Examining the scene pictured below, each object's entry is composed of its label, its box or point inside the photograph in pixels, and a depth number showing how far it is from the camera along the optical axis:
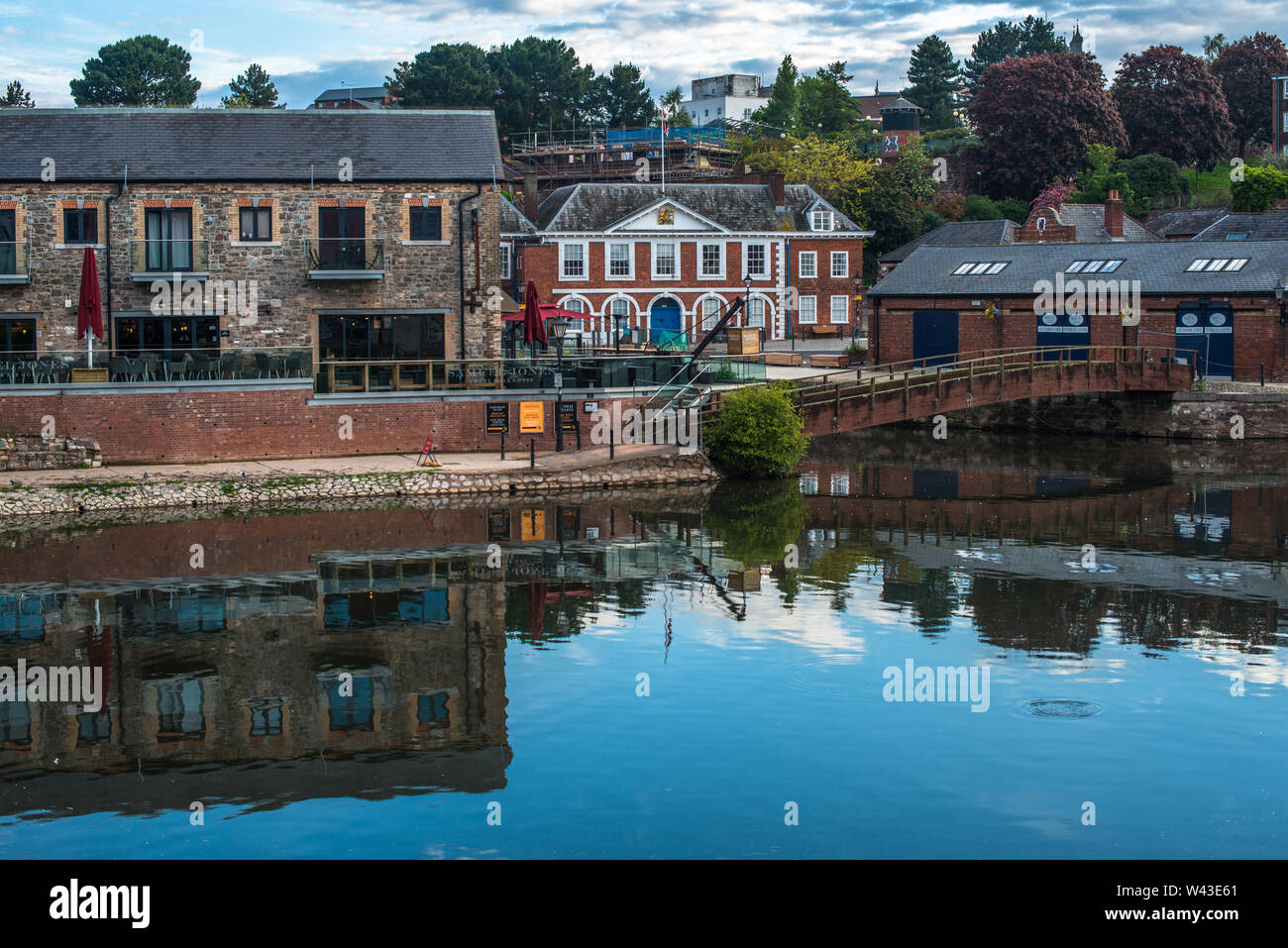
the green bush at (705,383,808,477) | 37.19
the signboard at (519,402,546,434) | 37.25
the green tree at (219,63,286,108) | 112.69
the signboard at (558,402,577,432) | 37.53
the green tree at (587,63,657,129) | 118.00
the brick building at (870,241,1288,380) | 47.50
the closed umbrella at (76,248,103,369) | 35.97
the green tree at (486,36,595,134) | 112.62
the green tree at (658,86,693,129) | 117.06
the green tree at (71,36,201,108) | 109.62
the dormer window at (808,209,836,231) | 67.38
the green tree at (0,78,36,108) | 106.56
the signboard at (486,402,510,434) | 37.09
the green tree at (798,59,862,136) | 105.75
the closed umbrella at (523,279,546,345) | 37.69
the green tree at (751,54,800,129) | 109.44
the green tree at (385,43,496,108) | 105.00
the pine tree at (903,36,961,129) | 130.88
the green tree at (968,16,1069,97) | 133.75
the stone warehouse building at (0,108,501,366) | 38.31
